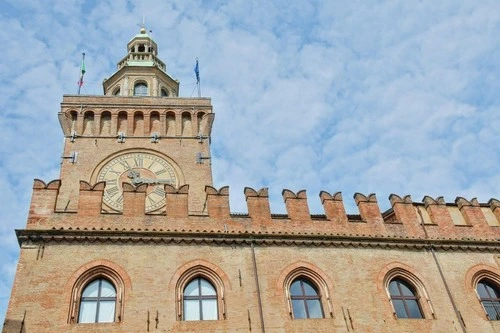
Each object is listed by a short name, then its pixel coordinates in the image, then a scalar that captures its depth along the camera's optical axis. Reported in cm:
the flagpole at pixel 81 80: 2763
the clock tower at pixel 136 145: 2212
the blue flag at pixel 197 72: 2907
